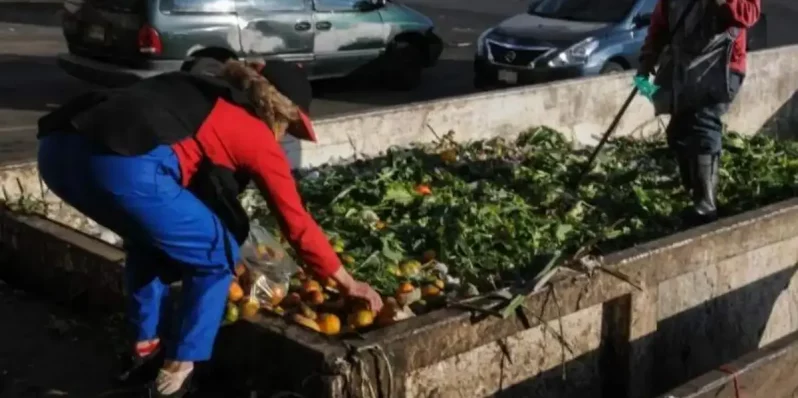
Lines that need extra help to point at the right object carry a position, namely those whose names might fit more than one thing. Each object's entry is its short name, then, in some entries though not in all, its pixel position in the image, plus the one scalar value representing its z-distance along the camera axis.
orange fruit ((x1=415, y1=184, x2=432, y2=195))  7.45
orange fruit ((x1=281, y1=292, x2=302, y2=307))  5.23
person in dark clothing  7.07
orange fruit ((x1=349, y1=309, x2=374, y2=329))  4.82
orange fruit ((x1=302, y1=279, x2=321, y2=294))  5.34
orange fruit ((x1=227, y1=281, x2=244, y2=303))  5.03
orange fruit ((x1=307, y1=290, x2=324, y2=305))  5.21
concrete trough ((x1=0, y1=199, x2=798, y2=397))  4.52
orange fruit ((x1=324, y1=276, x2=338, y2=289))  4.63
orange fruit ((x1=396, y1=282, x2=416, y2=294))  5.30
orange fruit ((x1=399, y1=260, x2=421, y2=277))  5.85
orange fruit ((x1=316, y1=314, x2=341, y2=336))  4.79
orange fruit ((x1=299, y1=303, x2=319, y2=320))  5.00
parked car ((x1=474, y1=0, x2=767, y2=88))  14.14
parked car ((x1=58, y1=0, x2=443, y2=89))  12.95
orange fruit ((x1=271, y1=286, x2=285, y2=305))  5.23
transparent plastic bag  5.20
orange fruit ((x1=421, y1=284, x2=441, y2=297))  5.41
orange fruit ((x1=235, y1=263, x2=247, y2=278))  5.23
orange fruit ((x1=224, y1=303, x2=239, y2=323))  4.85
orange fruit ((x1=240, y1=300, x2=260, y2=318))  4.85
